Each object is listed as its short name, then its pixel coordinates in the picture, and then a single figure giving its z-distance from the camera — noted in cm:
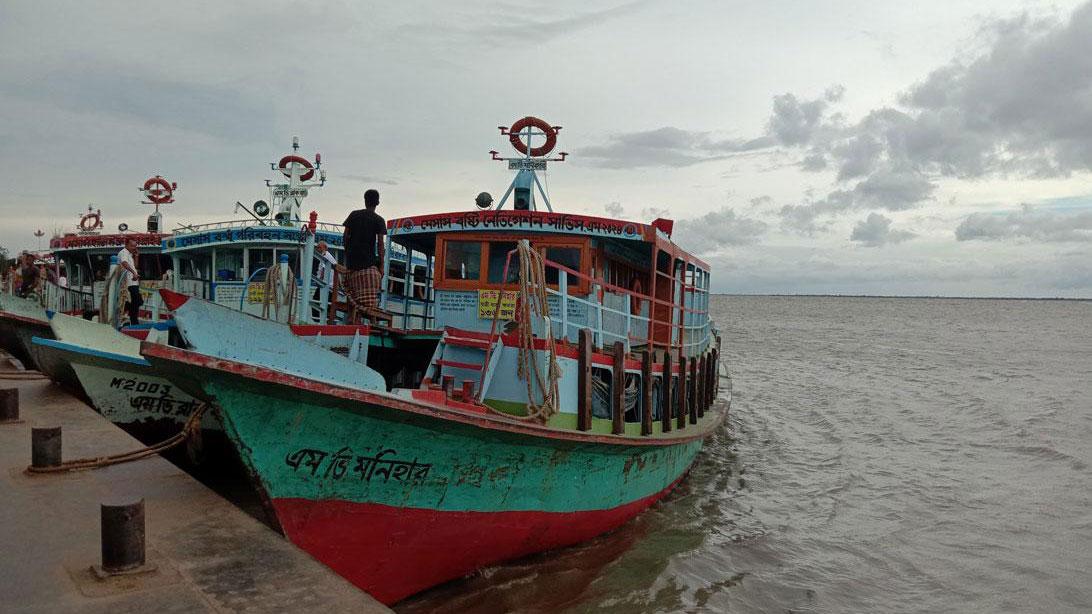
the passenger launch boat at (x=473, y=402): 497
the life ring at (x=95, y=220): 2717
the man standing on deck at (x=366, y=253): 818
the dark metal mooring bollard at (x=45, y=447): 590
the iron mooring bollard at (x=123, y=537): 372
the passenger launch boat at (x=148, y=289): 856
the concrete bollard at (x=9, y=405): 801
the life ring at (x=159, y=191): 2447
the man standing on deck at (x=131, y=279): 1057
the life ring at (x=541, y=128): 1084
